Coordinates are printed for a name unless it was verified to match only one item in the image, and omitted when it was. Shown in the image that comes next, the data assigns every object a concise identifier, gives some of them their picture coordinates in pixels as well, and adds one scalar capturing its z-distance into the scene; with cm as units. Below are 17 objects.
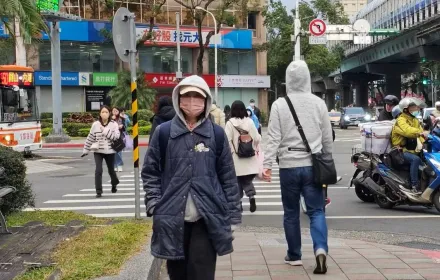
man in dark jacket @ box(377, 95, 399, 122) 1086
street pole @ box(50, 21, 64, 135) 2908
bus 1944
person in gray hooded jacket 578
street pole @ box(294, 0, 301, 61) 3066
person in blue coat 391
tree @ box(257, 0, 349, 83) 5884
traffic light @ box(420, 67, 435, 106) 6826
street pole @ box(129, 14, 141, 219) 855
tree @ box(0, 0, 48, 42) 866
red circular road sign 2800
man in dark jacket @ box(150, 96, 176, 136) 804
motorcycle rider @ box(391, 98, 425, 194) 940
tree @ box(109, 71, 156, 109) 3984
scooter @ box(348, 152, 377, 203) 1008
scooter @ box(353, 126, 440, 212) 939
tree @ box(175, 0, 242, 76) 3841
